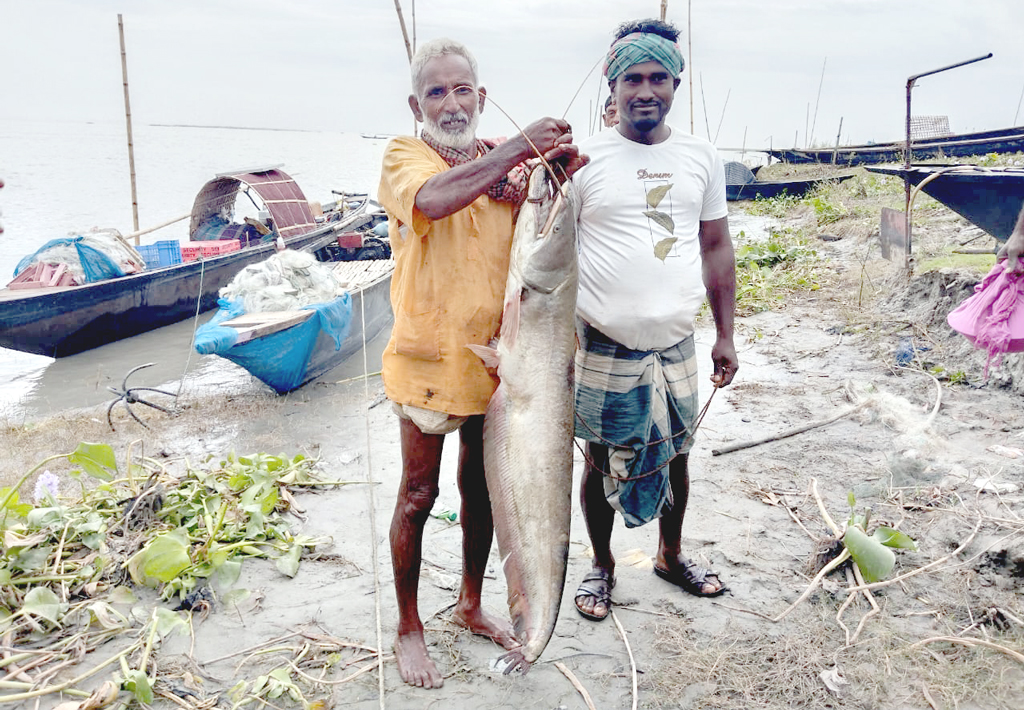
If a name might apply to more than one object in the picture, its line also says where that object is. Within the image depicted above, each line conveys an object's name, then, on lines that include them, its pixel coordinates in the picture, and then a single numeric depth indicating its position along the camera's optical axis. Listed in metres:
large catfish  2.26
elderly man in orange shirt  2.36
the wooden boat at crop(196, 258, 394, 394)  7.00
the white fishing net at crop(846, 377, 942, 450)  4.56
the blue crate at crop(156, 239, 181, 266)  12.05
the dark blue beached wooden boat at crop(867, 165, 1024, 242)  5.13
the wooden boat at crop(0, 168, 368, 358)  9.87
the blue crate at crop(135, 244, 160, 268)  12.19
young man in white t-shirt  2.71
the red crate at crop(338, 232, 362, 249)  12.73
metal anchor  6.57
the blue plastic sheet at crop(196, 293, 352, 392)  6.93
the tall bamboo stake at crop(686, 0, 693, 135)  12.34
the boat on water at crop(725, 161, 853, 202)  17.56
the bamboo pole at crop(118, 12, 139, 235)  12.26
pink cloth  3.00
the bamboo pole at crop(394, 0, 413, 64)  5.46
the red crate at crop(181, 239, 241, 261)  12.38
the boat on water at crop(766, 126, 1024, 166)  15.76
